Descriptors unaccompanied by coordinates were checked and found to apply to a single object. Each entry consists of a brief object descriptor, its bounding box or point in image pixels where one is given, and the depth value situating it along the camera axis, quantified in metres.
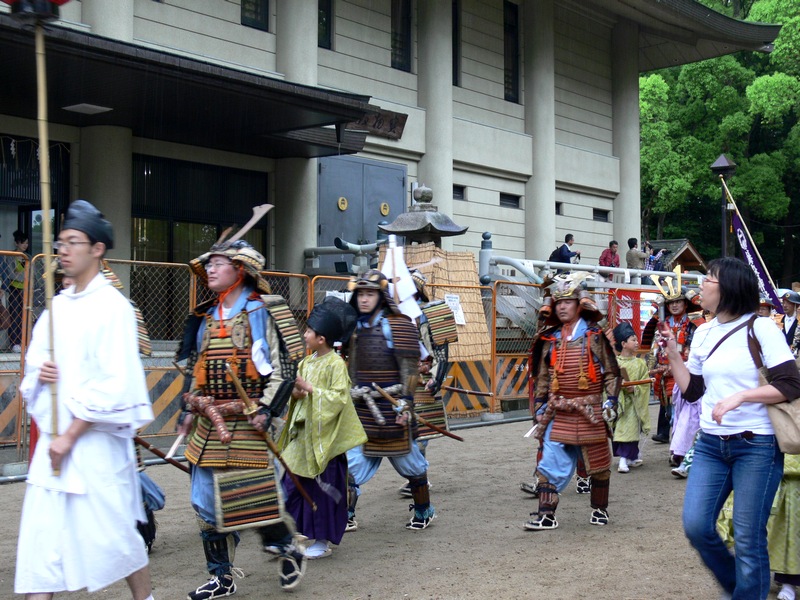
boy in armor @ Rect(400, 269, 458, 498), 7.92
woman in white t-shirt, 4.61
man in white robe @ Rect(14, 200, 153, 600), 4.05
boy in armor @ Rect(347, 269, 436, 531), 7.15
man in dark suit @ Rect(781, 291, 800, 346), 11.78
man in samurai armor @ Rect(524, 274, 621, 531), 7.21
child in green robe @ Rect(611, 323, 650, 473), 10.12
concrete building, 14.05
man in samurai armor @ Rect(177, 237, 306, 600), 5.42
